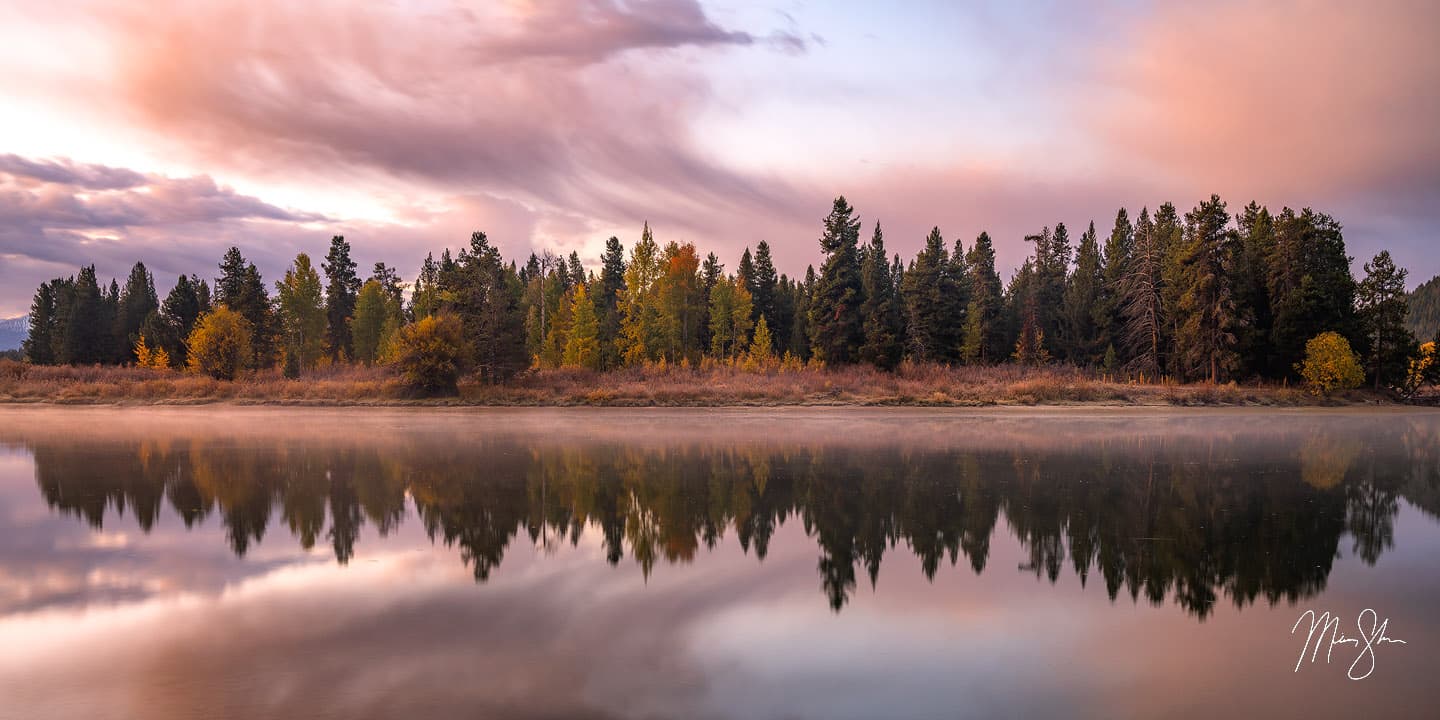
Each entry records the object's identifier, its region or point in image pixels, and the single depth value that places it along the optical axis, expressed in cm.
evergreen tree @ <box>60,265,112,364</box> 8681
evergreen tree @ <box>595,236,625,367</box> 6406
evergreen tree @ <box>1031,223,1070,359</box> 8025
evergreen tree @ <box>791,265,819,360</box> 8919
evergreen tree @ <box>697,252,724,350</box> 7248
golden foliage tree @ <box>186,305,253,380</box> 5091
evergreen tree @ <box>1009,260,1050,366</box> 7519
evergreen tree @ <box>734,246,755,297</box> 9194
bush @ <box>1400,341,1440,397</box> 5348
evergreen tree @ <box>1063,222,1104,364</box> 7638
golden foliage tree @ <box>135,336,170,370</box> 7428
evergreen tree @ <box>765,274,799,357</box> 9362
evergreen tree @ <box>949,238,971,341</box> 7081
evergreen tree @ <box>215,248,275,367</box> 6900
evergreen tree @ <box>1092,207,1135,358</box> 7094
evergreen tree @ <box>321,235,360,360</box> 8744
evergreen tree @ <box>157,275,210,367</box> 7844
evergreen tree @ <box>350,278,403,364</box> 7975
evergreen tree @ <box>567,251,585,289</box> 11900
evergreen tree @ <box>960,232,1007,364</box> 7769
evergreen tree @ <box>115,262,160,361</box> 9056
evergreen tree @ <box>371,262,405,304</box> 9908
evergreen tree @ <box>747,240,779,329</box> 9269
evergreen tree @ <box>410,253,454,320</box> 8144
